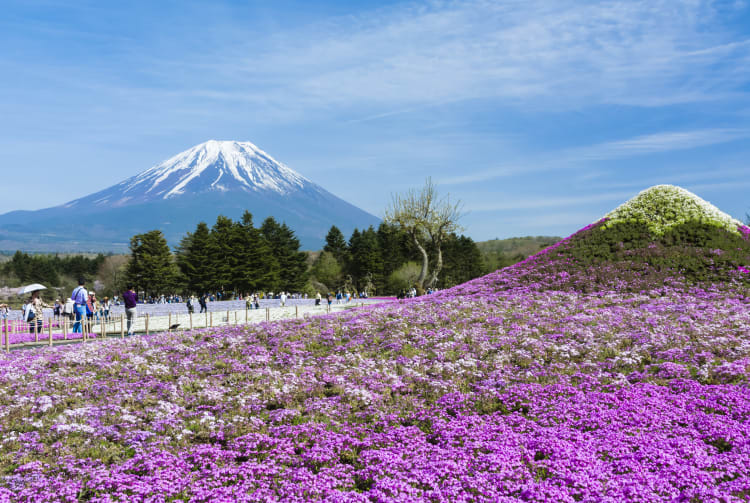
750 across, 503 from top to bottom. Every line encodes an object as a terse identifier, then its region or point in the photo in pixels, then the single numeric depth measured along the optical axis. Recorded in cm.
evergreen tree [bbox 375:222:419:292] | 9288
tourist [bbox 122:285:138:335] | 2114
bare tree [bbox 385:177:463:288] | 5600
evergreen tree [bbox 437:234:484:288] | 9350
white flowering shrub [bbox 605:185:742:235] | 2847
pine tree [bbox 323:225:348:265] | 10162
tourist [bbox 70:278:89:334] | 2367
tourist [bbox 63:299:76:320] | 2454
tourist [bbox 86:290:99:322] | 2551
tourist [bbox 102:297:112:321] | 3514
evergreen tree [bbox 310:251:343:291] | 9194
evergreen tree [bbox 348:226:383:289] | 8981
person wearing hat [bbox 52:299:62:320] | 3939
